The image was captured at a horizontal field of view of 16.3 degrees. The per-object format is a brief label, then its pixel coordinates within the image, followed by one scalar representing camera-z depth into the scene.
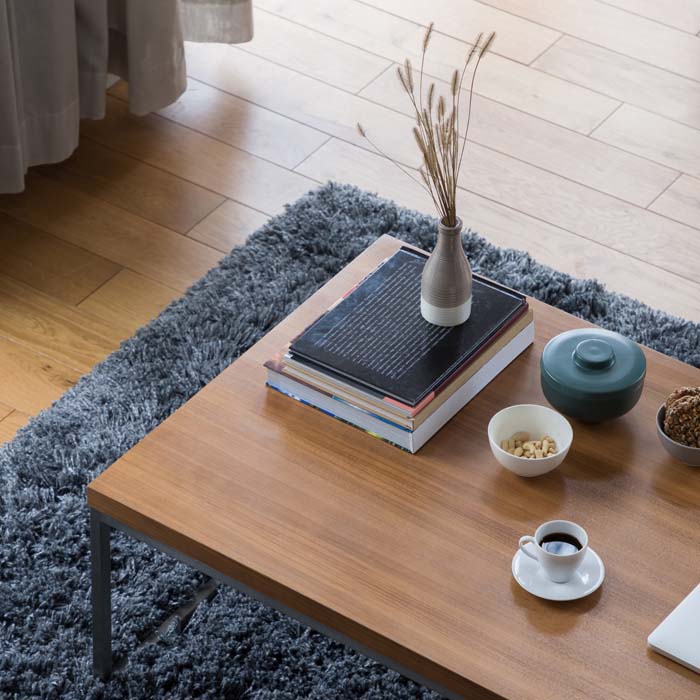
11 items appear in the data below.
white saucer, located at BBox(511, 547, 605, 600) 3.28
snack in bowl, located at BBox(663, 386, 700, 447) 3.45
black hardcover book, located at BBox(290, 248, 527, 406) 3.51
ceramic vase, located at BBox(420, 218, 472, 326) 3.50
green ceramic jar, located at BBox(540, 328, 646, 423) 3.48
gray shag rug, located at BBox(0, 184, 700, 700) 3.69
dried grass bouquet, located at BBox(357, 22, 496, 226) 3.33
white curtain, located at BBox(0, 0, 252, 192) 4.49
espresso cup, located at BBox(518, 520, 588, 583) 3.26
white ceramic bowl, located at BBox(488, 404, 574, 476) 3.43
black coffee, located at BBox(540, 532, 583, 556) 3.31
